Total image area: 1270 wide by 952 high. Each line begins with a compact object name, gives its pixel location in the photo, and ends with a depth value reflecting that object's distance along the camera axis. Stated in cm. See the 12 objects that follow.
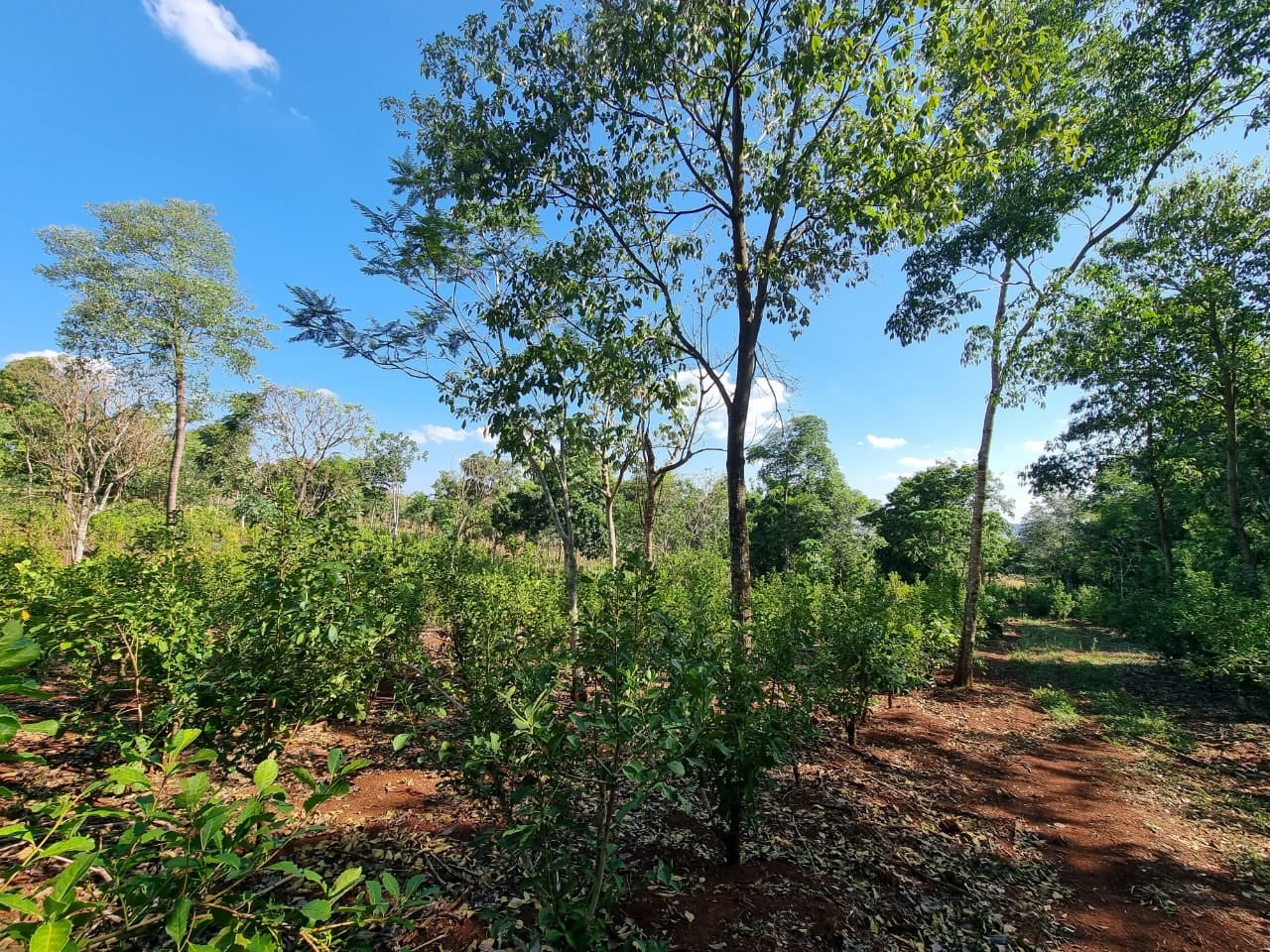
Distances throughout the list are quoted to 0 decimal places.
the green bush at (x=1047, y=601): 1820
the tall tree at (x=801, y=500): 2169
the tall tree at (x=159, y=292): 1273
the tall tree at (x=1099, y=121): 655
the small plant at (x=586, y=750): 184
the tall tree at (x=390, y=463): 2938
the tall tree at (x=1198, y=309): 754
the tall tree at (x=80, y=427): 1159
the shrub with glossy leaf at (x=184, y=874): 72
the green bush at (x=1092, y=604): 1561
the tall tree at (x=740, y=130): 453
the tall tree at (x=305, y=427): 1938
